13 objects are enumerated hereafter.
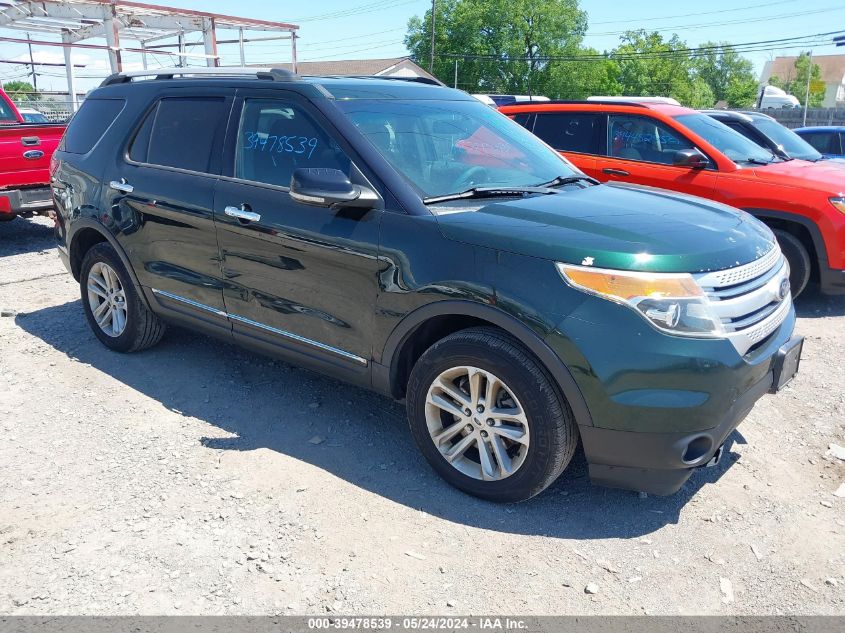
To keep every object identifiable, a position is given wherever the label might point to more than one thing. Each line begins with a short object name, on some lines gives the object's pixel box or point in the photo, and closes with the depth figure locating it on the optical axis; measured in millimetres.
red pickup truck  8133
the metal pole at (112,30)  15266
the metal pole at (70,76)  17203
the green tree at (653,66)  68625
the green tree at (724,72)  96688
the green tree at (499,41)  64500
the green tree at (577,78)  65438
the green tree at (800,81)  75688
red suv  6387
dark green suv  2834
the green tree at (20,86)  45469
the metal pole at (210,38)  17406
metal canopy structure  14703
